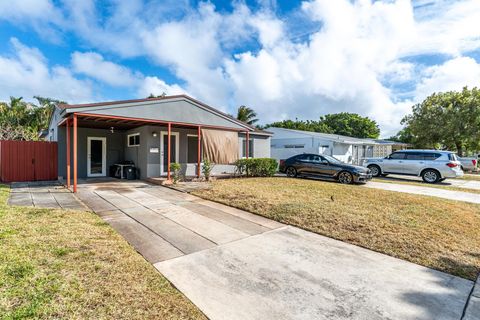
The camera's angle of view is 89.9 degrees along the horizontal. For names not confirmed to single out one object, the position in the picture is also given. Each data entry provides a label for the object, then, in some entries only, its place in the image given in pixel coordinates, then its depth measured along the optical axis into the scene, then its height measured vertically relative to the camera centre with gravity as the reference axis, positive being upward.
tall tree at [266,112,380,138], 46.22 +6.43
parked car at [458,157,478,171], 20.11 -0.48
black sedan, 11.14 -0.59
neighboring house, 21.03 +1.10
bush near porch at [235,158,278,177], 12.48 -0.53
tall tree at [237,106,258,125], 26.81 +4.91
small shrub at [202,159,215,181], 11.33 -0.53
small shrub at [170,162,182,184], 10.14 -0.56
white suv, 12.32 -0.40
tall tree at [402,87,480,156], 22.55 +3.72
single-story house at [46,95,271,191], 10.29 +0.99
